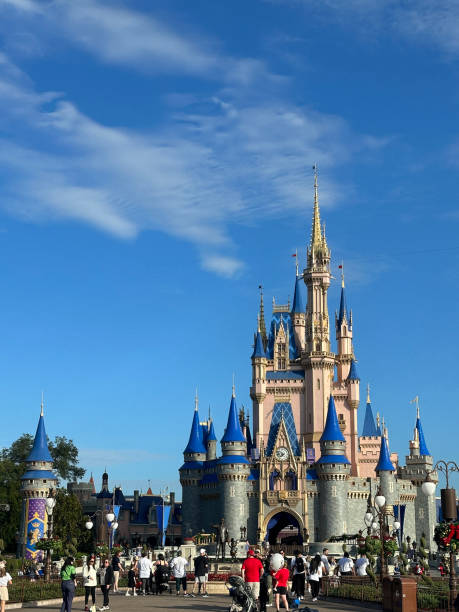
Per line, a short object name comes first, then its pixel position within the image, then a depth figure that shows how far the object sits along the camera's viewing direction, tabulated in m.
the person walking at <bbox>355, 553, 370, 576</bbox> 29.81
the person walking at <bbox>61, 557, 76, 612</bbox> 19.67
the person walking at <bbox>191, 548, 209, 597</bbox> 28.45
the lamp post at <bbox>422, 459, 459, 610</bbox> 19.27
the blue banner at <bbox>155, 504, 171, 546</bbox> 70.41
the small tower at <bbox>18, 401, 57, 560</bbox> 64.62
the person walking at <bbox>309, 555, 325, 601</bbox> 26.77
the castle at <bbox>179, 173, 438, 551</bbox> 71.56
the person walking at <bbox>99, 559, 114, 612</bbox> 22.52
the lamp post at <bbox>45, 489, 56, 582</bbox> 30.11
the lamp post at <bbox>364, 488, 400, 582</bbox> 26.44
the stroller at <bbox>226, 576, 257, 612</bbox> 19.42
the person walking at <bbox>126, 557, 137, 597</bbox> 28.70
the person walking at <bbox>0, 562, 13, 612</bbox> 19.47
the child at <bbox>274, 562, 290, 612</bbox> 21.14
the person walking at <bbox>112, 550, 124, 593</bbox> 29.70
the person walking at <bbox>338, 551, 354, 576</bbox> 31.23
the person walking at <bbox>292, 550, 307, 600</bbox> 25.42
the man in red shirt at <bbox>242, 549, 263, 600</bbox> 20.23
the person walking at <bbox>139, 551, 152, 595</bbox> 28.14
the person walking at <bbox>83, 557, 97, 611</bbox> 22.62
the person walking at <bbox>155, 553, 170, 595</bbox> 29.27
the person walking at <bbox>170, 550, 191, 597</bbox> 28.22
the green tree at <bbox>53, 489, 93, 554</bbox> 70.25
